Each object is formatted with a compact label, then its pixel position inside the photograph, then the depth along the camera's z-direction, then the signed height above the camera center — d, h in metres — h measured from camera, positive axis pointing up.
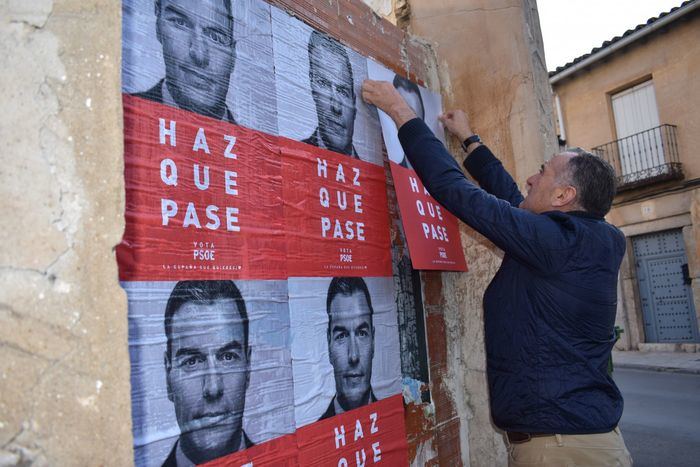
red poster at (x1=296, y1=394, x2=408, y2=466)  1.92 -0.54
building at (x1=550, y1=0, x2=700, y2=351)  11.22 +2.60
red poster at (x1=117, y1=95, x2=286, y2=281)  1.49 +0.34
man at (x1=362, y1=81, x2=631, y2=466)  1.81 -0.09
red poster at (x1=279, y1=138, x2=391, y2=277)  1.99 +0.35
